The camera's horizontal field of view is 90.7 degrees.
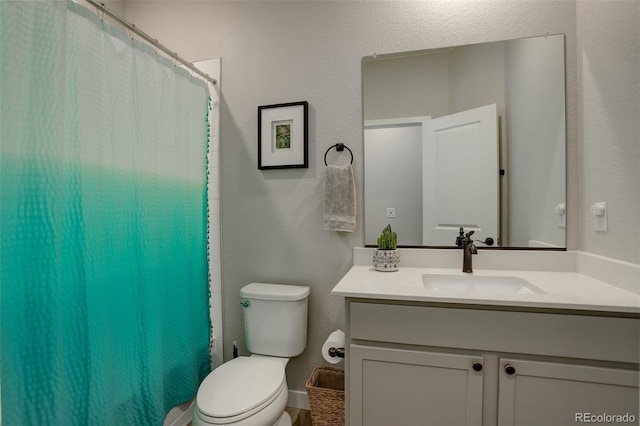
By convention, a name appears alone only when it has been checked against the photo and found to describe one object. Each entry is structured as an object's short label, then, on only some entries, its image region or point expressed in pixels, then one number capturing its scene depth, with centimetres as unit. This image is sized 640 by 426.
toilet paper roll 156
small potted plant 159
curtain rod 122
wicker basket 156
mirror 155
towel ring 179
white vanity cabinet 105
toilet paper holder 156
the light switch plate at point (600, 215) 132
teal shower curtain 95
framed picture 186
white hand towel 173
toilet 125
